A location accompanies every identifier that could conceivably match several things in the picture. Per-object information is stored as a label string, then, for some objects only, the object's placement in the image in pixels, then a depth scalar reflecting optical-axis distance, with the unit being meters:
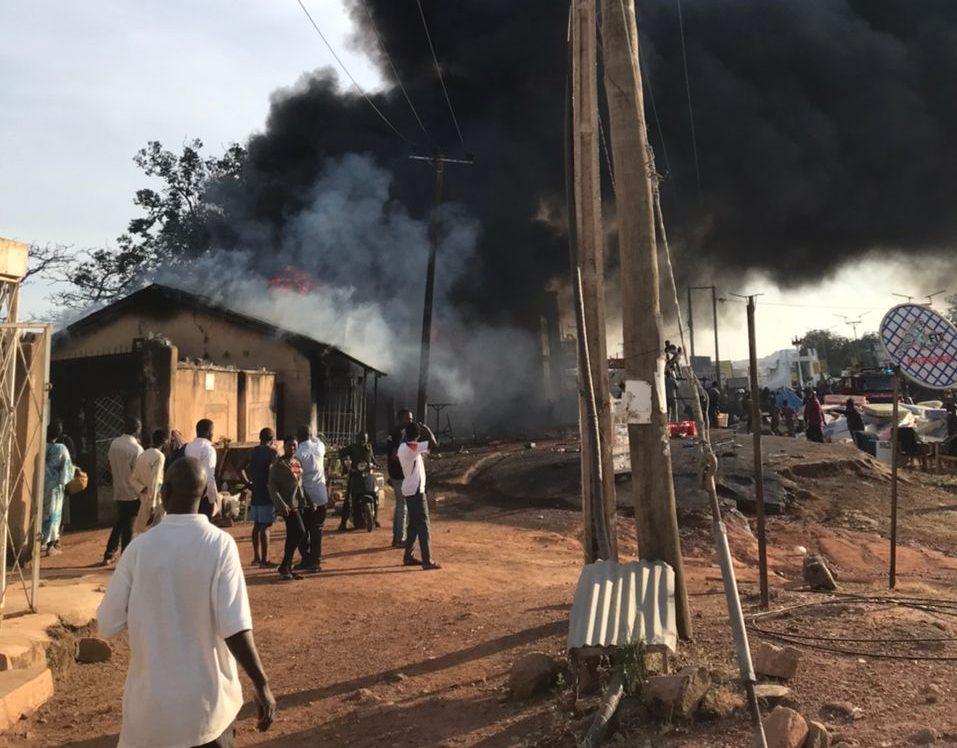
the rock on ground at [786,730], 3.26
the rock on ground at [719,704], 3.71
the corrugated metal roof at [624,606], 4.01
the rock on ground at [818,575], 6.50
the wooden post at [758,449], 5.57
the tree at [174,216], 30.27
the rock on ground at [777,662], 4.03
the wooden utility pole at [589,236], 5.50
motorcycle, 11.14
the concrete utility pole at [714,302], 33.08
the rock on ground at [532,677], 4.38
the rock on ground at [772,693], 3.79
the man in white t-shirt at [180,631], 2.53
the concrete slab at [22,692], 4.53
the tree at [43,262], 19.67
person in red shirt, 19.39
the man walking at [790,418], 24.06
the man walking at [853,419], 19.11
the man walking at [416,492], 8.53
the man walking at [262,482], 8.36
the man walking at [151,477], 8.36
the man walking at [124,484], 8.61
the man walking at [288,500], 8.02
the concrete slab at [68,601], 6.16
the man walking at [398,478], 9.10
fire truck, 26.97
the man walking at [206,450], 8.04
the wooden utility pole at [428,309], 22.97
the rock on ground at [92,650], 5.95
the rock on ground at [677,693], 3.68
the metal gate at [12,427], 5.92
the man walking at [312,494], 8.29
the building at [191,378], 12.82
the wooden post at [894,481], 6.67
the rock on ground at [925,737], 3.37
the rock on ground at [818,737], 3.31
